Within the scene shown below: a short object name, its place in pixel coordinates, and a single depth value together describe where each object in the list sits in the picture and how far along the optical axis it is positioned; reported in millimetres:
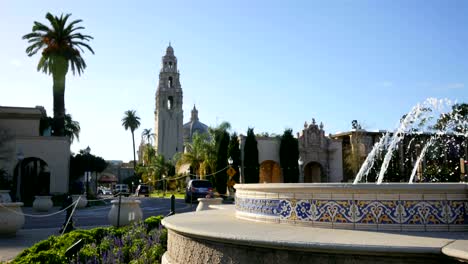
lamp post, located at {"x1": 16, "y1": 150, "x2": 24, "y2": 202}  31892
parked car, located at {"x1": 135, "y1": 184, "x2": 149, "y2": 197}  53712
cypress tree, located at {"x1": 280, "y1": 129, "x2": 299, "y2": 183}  40156
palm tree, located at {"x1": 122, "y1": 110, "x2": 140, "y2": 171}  81312
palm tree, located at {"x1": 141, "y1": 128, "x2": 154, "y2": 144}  104312
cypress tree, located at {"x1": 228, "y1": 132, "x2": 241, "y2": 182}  39375
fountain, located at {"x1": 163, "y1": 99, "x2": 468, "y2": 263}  3678
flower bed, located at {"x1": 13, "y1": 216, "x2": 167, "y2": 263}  6148
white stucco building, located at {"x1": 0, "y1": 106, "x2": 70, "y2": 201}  31938
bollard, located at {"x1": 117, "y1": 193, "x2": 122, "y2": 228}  11715
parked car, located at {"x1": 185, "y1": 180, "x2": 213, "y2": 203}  29188
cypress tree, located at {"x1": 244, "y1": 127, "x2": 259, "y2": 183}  39219
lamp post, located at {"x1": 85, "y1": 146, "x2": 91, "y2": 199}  42203
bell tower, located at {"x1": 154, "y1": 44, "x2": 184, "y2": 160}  86562
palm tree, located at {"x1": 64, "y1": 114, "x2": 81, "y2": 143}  53600
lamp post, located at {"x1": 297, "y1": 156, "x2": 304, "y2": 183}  39694
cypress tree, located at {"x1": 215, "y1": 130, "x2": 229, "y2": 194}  39344
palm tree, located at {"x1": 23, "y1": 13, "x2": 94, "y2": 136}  33750
